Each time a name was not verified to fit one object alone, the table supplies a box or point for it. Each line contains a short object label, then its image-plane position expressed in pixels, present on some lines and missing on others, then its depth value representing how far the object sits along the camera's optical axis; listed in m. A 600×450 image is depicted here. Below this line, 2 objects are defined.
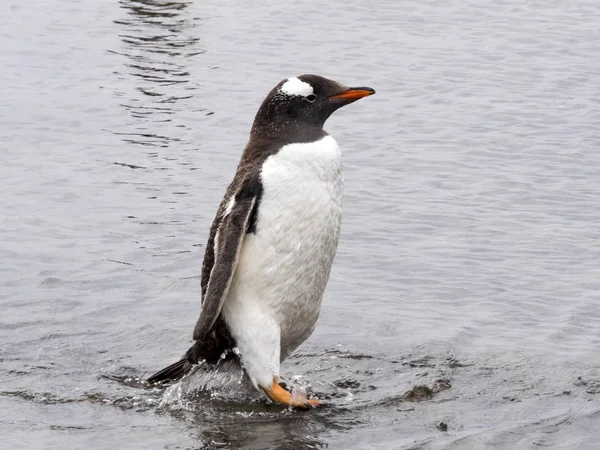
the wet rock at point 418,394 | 11.09
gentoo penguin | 10.72
